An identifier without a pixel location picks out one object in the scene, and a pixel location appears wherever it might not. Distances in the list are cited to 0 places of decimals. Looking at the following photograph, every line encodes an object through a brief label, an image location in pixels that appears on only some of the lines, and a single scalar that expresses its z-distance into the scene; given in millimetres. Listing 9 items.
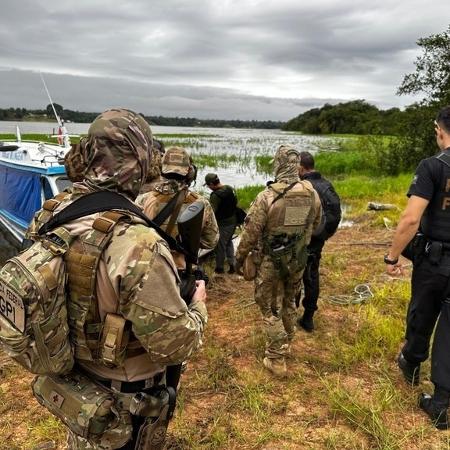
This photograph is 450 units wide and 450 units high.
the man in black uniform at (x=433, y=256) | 2732
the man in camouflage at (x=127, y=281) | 1349
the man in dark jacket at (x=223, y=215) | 5906
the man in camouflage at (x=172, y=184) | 3246
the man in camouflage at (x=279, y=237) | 3416
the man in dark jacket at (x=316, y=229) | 4133
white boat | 5918
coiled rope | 4918
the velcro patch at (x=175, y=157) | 3299
